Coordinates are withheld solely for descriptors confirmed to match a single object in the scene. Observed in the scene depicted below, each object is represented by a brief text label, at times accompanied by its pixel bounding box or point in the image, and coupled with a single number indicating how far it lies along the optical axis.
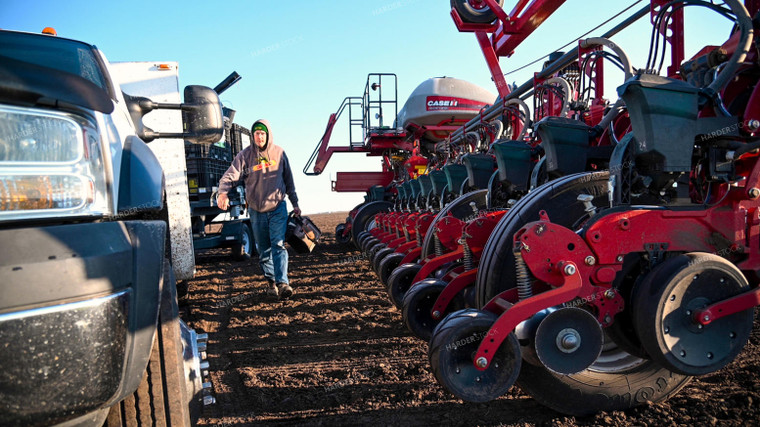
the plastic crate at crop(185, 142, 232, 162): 8.40
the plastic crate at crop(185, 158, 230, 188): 8.27
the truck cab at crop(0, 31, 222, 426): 1.04
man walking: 5.14
